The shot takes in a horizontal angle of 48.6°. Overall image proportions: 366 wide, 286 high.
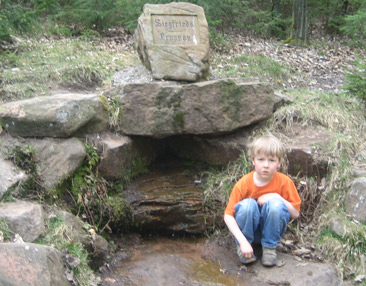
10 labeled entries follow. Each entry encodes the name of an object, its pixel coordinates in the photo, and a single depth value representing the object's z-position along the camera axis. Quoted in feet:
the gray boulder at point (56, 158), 11.94
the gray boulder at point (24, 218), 9.53
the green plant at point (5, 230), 9.23
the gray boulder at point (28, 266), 7.52
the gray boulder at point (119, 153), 13.24
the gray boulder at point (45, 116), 12.37
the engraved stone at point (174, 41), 15.89
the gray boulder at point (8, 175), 10.73
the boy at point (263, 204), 10.62
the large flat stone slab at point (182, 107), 13.84
